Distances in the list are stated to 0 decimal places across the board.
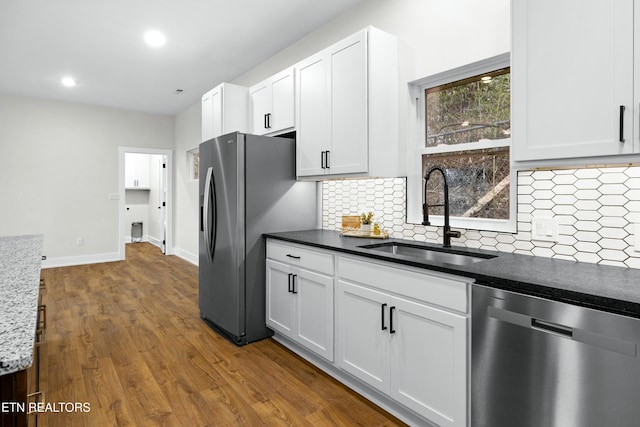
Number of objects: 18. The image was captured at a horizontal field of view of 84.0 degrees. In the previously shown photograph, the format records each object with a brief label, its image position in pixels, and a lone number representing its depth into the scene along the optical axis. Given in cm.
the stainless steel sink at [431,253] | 209
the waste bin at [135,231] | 884
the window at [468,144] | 217
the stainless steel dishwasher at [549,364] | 114
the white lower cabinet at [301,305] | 238
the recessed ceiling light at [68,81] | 485
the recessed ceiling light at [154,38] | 351
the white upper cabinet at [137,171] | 857
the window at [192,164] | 657
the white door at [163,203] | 716
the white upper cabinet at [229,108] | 374
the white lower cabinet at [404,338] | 162
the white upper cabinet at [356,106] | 243
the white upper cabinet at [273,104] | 316
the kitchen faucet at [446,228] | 219
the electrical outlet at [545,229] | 186
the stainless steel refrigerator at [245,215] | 288
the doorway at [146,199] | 752
